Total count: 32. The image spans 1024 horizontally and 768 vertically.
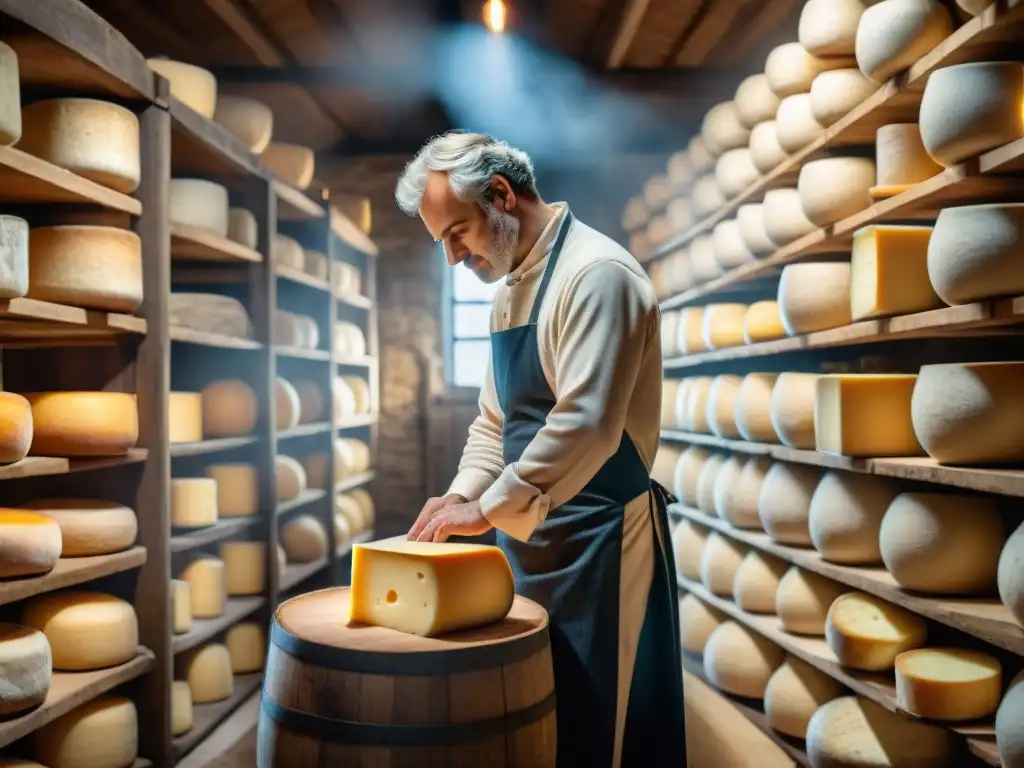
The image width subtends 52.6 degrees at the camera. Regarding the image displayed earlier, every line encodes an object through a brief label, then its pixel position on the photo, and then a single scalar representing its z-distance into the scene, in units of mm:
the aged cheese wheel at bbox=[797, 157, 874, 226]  3018
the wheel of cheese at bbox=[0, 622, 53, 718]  2318
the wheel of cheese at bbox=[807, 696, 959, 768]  2689
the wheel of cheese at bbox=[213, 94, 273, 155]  4289
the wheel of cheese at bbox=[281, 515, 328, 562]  4949
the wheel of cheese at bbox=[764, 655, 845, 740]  3316
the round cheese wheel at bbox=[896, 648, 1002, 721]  2420
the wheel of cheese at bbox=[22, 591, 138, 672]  2777
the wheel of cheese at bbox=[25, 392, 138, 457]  2693
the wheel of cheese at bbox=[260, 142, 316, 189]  4871
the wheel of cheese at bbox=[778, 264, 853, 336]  3088
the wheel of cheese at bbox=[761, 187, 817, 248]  3418
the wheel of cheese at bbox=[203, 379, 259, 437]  4027
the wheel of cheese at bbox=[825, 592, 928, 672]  2795
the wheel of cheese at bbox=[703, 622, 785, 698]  3760
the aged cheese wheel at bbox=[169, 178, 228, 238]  3695
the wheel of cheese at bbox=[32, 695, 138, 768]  2764
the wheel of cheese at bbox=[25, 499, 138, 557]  2811
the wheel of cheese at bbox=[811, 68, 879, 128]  3000
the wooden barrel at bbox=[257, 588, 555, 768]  1480
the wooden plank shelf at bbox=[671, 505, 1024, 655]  2170
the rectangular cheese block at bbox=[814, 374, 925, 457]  2764
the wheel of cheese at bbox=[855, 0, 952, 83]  2490
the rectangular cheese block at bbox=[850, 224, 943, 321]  2625
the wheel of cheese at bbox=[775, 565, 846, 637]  3311
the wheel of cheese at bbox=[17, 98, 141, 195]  2656
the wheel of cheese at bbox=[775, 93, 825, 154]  3295
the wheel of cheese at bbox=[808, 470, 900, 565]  2975
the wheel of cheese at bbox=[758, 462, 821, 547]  3363
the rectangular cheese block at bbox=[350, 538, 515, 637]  1618
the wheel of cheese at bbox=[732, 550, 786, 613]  3742
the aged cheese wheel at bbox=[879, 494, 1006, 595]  2504
